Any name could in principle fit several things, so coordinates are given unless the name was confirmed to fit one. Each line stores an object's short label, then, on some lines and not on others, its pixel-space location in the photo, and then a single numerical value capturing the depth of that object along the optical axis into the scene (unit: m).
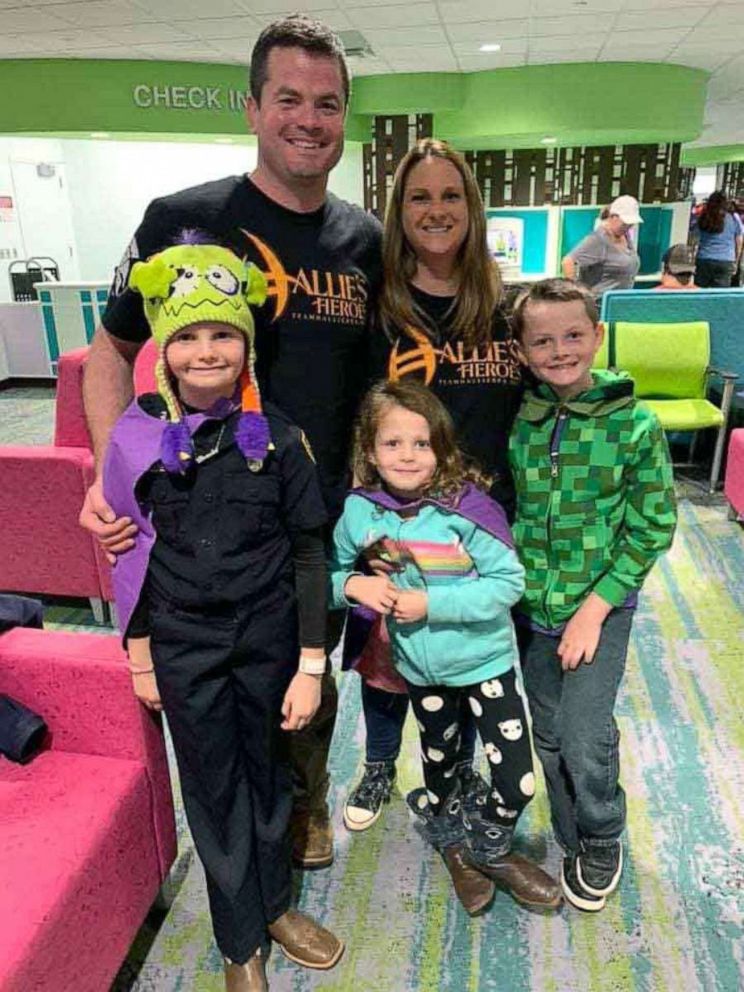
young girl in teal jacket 1.59
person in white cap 6.13
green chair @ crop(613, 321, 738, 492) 4.60
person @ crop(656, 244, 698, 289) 5.83
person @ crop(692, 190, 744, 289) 7.91
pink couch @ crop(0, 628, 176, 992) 1.38
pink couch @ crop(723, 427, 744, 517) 3.95
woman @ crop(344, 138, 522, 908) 1.64
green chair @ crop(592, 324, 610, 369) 4.63
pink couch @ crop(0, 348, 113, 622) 3.07
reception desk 7.54
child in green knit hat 1.38
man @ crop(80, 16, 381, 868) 1.52
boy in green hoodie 1.61
